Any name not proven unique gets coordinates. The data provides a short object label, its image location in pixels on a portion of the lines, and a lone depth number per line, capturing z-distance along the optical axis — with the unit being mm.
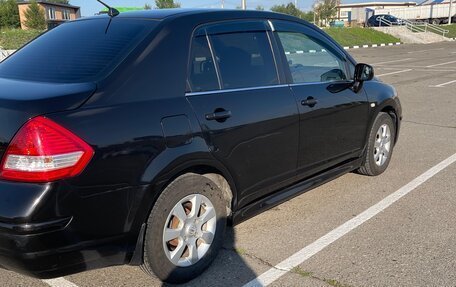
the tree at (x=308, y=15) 84325
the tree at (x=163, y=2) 63012
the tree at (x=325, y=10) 69500
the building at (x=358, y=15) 62600
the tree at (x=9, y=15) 76625
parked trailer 64562
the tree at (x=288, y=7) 85250
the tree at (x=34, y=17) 66625
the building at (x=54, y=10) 75688
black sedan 2471
